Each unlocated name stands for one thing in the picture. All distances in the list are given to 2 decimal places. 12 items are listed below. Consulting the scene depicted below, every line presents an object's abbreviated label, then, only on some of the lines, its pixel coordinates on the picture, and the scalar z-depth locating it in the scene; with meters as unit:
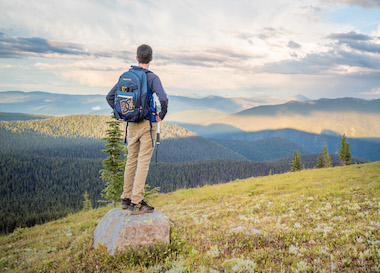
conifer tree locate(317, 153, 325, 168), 75.72
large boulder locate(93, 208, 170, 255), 8.16
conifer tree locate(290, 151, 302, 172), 70.75
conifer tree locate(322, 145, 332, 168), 76.59
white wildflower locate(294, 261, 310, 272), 5.65
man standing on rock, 8.23
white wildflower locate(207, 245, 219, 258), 7.17
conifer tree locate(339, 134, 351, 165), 64.31
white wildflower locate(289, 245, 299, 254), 6.71
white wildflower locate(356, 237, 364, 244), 6.66
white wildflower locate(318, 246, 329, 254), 6.44
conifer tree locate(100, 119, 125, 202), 28.70
